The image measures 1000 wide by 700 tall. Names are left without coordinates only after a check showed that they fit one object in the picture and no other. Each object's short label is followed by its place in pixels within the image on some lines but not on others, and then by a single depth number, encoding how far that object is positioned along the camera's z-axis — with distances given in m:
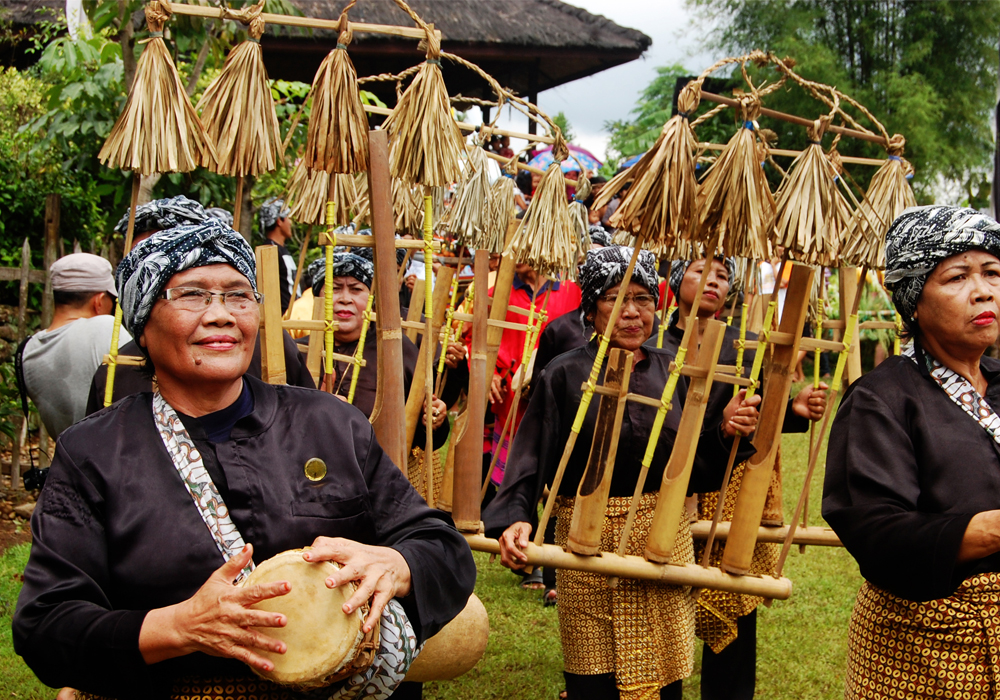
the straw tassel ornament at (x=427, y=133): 2.68
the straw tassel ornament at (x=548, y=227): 3.65
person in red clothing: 5.54
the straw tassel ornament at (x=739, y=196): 2.77
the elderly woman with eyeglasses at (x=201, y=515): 1.71
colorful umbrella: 9.10
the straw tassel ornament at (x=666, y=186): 2.78
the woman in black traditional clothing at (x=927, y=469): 2.26
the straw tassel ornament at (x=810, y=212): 2.87
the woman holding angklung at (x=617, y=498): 3.31
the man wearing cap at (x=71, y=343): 4.02
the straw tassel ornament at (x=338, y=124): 2.57
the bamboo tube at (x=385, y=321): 2.58
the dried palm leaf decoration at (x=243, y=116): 2.70
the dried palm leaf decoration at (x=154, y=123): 2.62
